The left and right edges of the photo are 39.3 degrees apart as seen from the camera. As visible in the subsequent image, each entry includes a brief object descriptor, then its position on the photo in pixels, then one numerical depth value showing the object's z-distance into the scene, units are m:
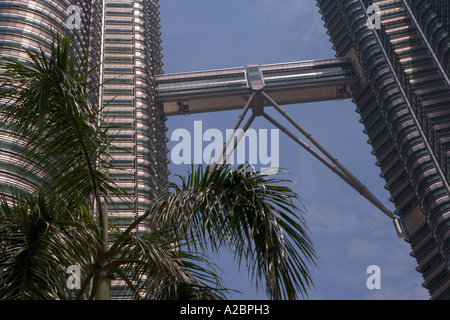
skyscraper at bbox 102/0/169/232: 132.25
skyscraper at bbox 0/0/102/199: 85.50
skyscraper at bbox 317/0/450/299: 128.25
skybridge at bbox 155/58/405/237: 155.25
